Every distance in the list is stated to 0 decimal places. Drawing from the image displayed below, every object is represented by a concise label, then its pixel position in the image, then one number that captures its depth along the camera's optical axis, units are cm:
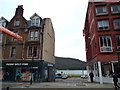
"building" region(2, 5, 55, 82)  2139
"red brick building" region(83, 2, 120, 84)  1748
